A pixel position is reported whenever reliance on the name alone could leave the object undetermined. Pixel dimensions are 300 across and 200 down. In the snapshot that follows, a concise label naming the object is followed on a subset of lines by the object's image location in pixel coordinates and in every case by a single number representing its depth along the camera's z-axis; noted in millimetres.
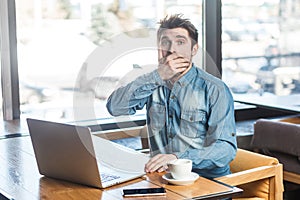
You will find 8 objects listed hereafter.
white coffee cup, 1797
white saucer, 1792
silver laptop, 1778
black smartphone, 1714
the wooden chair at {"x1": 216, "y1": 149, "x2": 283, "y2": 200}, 2316
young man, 2207
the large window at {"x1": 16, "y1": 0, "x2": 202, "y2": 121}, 3285
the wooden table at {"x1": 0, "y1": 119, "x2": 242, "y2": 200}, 1732
